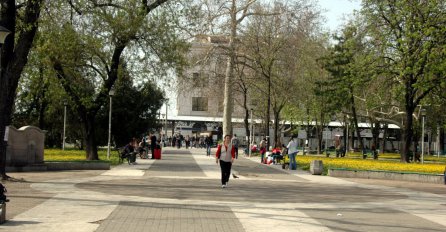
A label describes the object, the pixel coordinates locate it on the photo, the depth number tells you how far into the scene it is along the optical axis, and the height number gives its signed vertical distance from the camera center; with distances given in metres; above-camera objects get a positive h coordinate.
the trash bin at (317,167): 29.47 -1.02
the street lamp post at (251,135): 64.44 +0.94
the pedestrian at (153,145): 41.56 -0.19
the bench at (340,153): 56.47 -0.60
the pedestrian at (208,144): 51.37 -0.09
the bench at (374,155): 53.69 -0.70
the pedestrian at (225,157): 20.06 -0.43
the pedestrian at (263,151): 41.98 -0.46
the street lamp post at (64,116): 49.11 +1.93
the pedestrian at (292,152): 32.91 -0.35
